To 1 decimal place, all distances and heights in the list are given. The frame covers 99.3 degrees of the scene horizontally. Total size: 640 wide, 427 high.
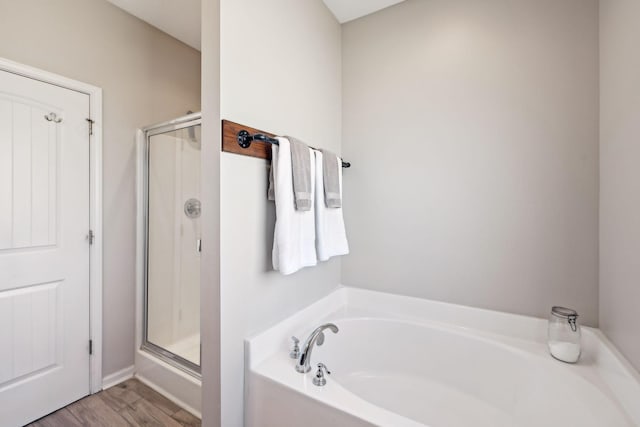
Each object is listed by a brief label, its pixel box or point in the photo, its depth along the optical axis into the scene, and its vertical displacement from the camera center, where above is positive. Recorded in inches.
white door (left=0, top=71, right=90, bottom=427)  59.2 -8.6
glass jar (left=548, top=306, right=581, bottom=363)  49.9 -22.9
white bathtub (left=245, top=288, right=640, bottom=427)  41.5 -29.7
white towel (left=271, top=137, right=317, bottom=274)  49.7 -1.4
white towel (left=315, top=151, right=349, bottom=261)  59.7 -3.2
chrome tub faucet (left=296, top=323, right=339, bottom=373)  47.6 -25.2
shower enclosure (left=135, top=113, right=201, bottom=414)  79.7 -8.9
